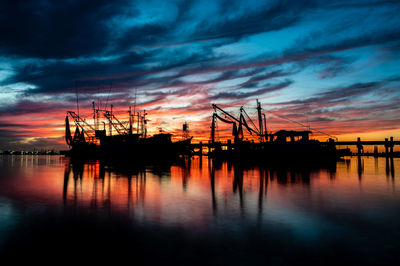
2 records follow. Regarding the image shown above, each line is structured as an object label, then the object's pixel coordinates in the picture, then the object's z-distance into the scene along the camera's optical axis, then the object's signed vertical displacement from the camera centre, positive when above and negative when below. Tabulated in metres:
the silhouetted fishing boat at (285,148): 70.44 -0.62
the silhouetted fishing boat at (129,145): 81.94 +0.89
